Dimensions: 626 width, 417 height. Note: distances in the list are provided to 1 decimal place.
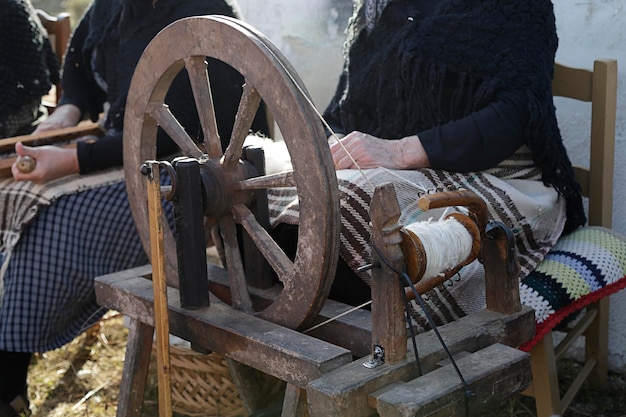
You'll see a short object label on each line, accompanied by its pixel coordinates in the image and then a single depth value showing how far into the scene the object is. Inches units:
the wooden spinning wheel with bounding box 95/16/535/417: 57.9
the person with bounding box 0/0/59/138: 115.3
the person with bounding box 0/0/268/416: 97.3
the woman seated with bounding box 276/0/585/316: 76.6
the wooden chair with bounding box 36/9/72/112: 140.4
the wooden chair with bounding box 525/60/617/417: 87.1
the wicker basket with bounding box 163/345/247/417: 97.7
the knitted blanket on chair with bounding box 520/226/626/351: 79.4
